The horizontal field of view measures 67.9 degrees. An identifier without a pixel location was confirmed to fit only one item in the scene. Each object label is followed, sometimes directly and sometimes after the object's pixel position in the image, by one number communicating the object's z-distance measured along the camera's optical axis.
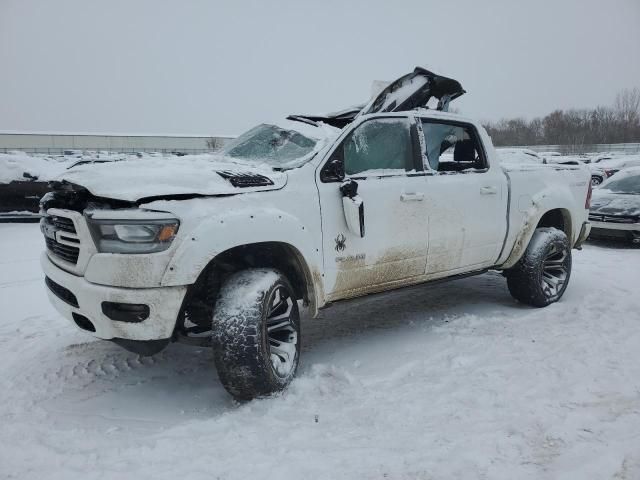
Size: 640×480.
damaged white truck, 2.53
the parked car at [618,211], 8.16
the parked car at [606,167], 18.97
